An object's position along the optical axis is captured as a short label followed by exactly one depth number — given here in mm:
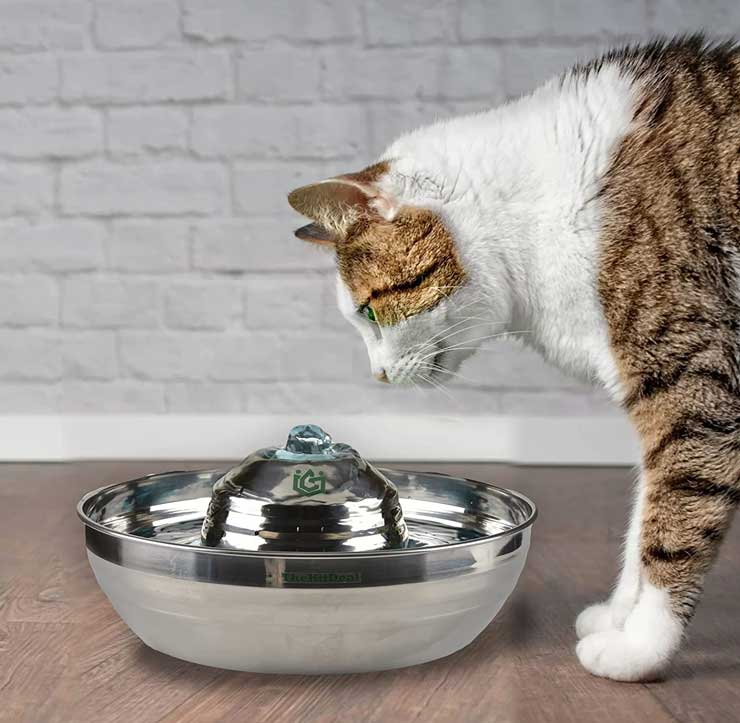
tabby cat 855
